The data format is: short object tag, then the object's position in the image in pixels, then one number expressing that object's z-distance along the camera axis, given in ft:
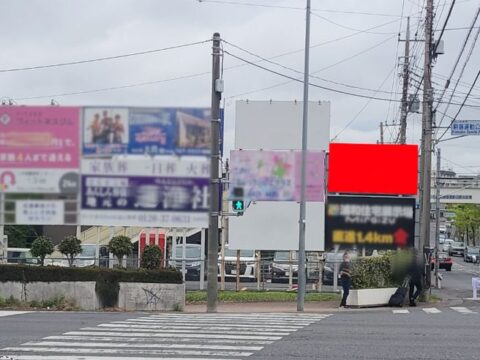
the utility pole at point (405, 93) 135.74
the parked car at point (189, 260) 102.61
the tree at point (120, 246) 80.48
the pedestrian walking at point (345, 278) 78.59
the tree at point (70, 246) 78.89
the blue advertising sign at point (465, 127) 87.86
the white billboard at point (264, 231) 97.25
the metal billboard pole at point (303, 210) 75.00
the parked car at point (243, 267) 109.51
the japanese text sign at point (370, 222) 69.26
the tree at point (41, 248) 79.20
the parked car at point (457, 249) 286.05
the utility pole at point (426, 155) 88.11
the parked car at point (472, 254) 230.07
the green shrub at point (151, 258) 78.54
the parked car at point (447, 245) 246.47
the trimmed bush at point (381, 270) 81.92
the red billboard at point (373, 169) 82.84
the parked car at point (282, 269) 105.29
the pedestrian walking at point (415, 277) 82.53
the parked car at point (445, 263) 183.34
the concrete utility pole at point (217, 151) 68.13
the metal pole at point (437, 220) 118.11
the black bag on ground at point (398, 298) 81.66
